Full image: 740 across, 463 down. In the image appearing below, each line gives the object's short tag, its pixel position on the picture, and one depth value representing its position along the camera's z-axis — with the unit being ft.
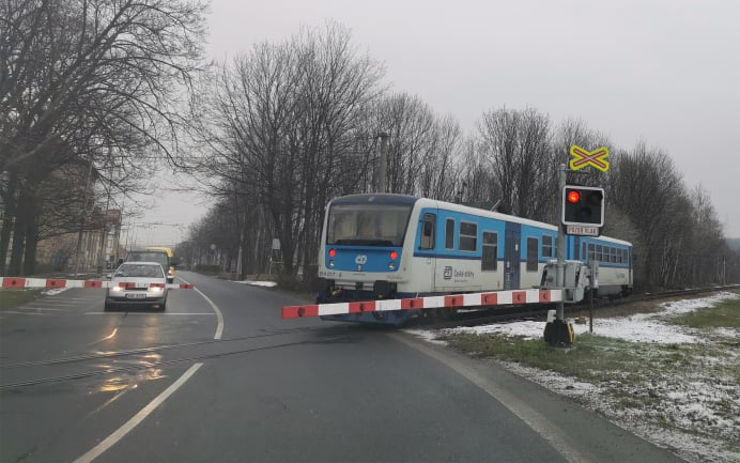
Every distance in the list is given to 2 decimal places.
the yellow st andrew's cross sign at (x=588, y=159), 32.83
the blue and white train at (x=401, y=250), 43.93
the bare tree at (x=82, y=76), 52.03
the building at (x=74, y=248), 109.19
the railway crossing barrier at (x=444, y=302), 35.78
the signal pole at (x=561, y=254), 33.14
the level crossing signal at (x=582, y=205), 31.89
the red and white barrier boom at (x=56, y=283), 45.52
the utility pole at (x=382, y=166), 79.71
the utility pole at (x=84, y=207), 78.09
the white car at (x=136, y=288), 54.13
